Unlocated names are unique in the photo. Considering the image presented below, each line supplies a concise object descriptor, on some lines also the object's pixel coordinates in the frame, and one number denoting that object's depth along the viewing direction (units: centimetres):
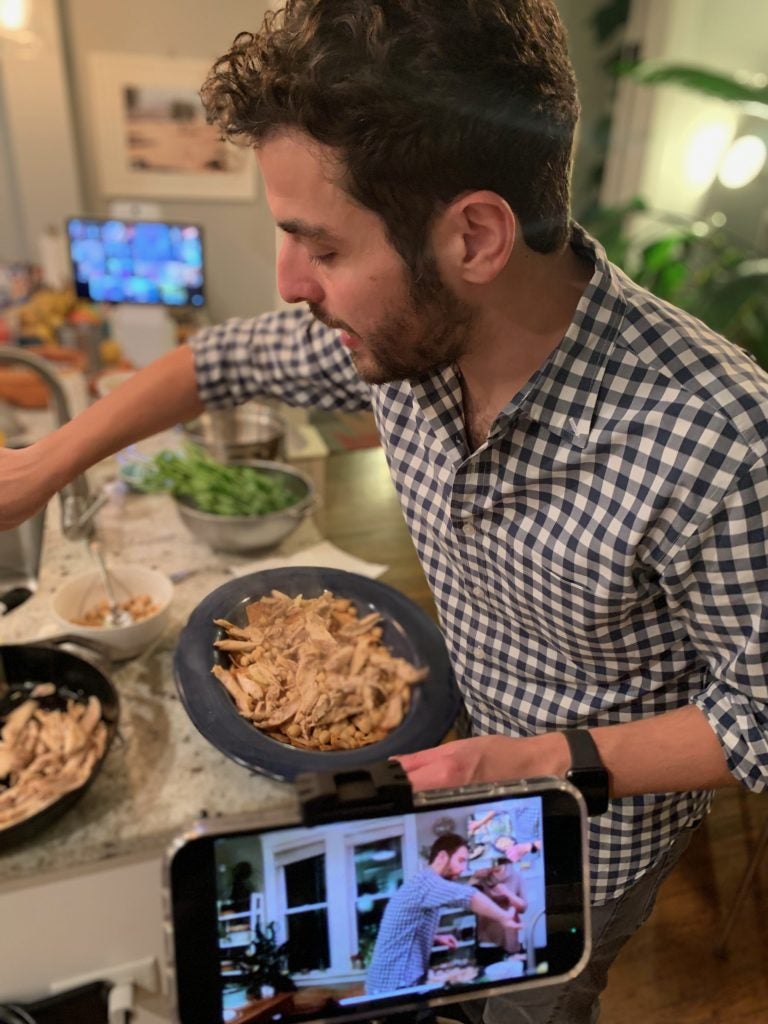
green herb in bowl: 105
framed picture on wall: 290
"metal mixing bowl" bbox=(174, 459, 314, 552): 92
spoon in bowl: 109
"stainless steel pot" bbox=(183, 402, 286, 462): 131
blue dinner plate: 50
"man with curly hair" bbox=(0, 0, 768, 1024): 48
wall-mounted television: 191
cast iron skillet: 96
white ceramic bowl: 105
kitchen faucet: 93
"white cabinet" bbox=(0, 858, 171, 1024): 91
